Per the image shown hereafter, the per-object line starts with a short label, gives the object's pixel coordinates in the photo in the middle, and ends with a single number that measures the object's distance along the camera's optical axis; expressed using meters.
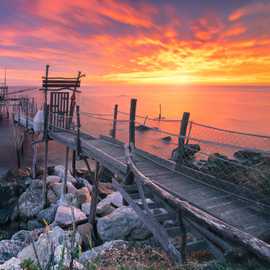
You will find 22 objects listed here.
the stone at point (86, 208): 10.26
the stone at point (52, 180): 13.34
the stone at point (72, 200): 10.92
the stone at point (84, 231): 7.42
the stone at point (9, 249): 7.25
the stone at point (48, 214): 10.24
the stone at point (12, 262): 5.29
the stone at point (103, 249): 5.19
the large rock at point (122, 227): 7.05
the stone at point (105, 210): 9.82
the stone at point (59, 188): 12.38
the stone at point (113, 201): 10.32
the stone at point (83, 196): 11.54
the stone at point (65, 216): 8.99
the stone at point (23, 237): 8.25
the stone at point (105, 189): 13.10
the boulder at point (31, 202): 11.22
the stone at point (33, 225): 10.01
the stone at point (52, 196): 12.17
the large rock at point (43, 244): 5.78
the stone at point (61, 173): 14.53
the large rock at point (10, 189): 11.85
